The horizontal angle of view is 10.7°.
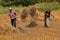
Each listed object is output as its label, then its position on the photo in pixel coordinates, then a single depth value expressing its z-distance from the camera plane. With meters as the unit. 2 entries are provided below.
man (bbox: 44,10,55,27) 23.64
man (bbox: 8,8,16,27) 21.05
